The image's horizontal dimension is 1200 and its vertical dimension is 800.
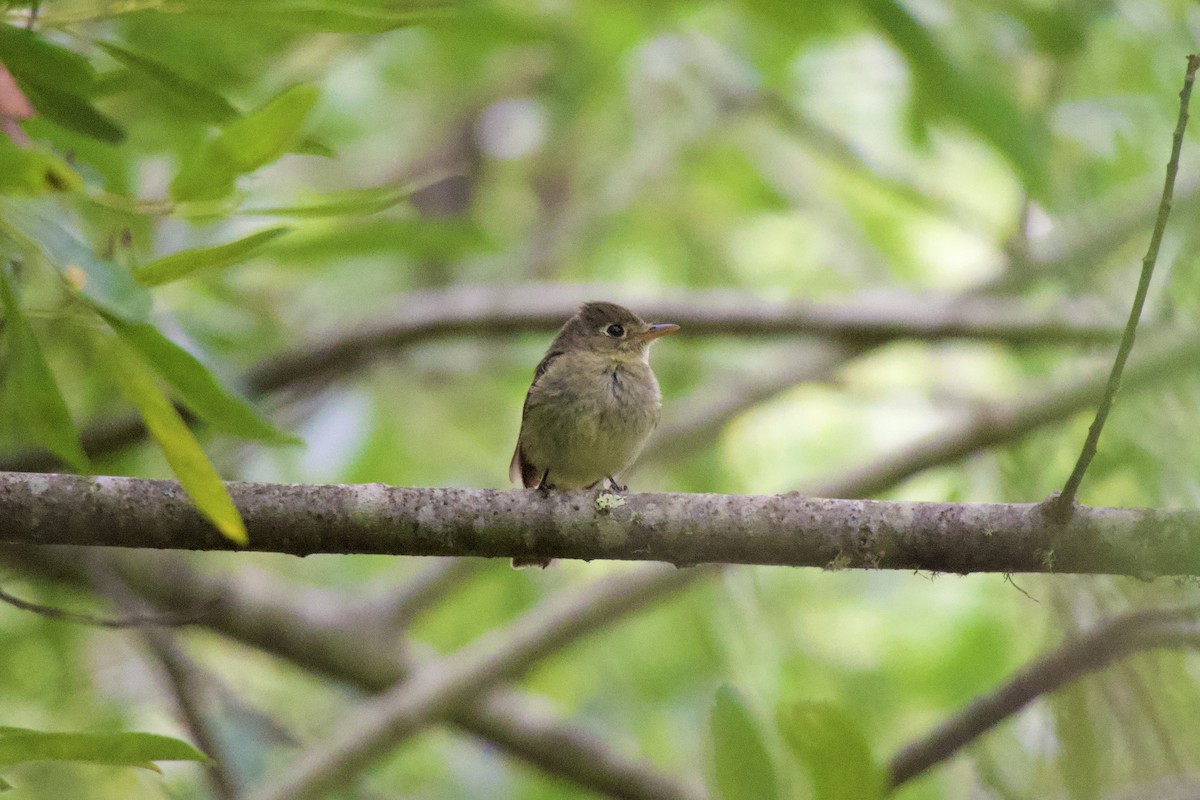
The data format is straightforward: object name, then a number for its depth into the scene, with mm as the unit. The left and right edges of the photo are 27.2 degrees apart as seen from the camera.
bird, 8703
